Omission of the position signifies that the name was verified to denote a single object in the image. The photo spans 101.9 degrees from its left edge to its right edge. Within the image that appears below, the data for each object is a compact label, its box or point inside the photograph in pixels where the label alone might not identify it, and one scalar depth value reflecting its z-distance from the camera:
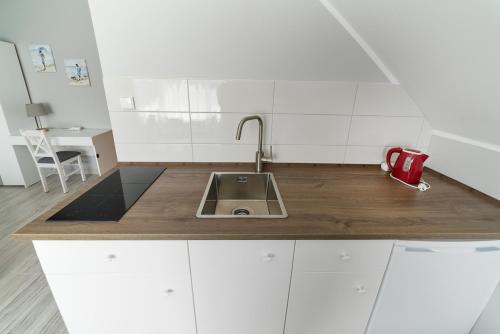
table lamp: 2.64
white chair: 2.39
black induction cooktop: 0.79
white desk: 2.56
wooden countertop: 0.73
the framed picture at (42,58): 2.72
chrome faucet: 1.14
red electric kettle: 1.10
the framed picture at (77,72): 2.78
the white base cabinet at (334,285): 0.79
